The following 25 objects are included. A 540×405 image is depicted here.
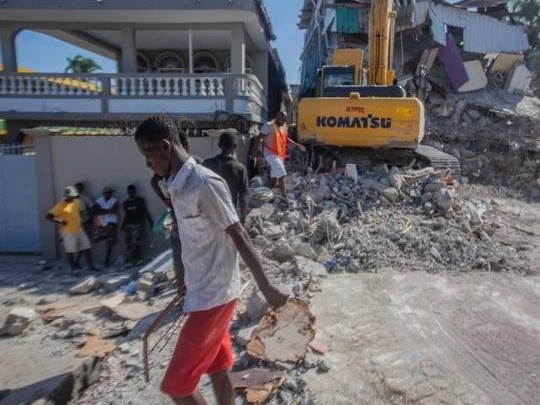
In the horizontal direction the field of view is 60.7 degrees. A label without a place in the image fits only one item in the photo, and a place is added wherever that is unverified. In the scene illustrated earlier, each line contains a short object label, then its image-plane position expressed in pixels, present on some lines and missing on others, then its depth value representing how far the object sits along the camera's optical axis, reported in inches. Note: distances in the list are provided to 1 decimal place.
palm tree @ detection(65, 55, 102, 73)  1029.8
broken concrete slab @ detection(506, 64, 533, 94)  631.2
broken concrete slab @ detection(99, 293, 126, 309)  187.0
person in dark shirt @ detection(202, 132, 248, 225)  178.4
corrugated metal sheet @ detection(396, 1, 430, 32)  540.7
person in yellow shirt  267.1
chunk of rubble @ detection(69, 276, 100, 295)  225.9
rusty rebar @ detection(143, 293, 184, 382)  86.5
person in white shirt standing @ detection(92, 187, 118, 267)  279.7
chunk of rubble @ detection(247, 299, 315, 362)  126.3
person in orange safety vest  270.5
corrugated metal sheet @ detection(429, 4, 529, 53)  627.2
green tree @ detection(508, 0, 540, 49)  781.3
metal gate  303.0
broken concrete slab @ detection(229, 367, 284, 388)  117.3
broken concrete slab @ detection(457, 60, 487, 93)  603.2
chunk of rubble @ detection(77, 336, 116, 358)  148.3
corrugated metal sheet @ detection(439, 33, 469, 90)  601.6
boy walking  76.2
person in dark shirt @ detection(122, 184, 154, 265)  276.8
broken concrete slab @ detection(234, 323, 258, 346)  135.1
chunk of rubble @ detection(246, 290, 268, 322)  146.6
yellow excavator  308.7
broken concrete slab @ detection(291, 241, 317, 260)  211.3
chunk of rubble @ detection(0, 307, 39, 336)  174.4
